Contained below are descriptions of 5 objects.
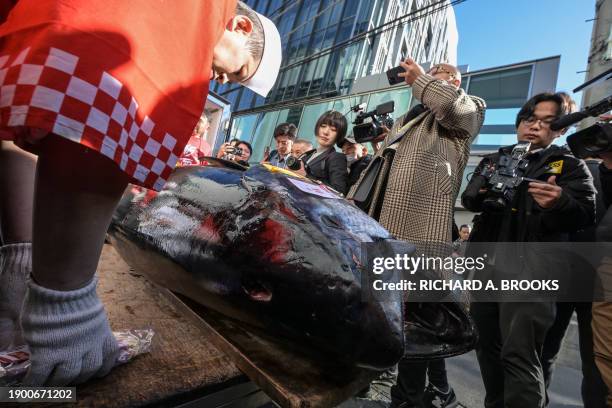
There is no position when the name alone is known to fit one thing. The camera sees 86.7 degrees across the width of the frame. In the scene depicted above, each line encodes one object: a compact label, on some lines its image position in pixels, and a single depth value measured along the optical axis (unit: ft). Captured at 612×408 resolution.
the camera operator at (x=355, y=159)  12.24
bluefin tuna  2.75
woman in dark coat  10.90
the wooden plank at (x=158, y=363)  2.28
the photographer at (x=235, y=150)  18.11
